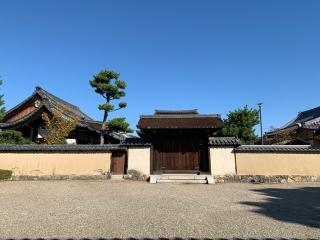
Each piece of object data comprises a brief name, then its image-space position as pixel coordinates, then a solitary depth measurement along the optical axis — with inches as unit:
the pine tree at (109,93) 827.4
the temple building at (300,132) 1026.7
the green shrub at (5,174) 655.1
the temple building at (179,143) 717.9
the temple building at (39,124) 919.0
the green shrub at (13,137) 828.4
